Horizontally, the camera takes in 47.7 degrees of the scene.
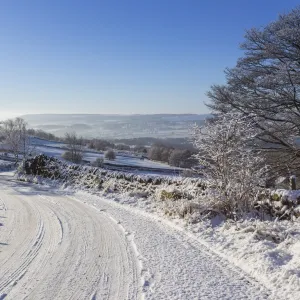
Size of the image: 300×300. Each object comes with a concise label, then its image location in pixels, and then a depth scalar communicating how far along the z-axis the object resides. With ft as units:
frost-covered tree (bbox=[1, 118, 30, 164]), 148.46
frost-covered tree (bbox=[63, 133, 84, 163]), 193.69
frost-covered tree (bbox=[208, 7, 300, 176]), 41.70
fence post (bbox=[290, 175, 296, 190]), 31.20
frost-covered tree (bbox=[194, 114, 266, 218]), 27.35
